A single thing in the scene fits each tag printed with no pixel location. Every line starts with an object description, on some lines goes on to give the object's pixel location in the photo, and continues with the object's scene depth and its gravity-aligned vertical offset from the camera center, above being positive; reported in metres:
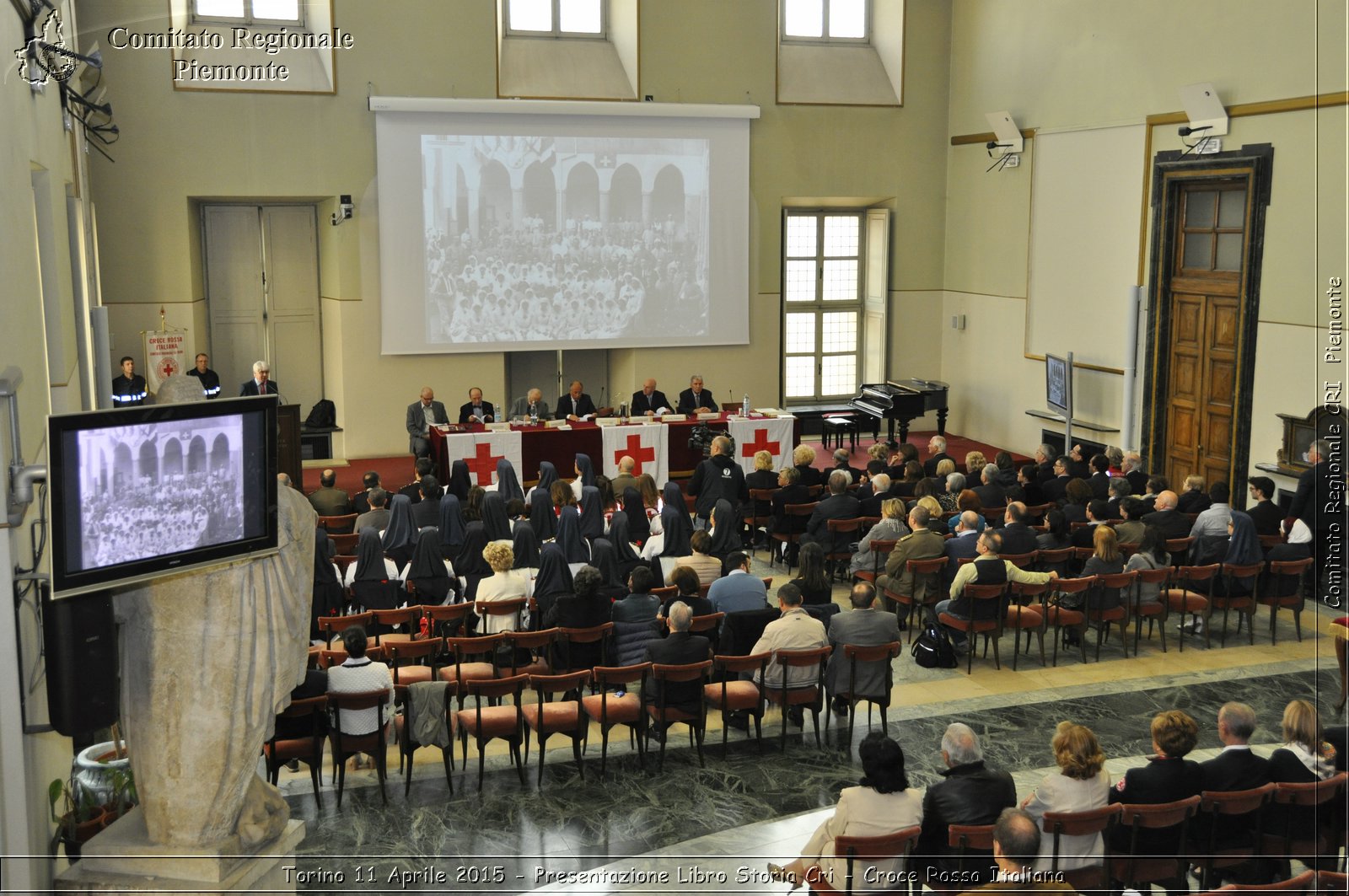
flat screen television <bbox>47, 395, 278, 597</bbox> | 3.75 -0.57
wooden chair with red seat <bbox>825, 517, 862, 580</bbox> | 10.50 -1.93
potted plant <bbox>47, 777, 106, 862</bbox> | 5.09 -2.15
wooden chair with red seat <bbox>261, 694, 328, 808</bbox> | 6.48 -2.34
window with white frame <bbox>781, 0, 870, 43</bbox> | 17.23 +4.19
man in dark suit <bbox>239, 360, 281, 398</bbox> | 13.90 -0.85
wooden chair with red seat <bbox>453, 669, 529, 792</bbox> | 6.79 -2.34
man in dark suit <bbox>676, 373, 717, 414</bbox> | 15.10 -1.08
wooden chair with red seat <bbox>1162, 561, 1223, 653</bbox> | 8.99 -2.16
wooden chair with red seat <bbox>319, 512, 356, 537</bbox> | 10.54 -1.84
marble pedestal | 4.23 -1.96
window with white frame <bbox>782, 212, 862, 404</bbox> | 18.03 +0.14
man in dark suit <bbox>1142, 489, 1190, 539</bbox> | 9.87 -1.68
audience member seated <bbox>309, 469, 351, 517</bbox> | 10.70 -1.66
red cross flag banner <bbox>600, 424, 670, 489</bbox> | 13.57 -1.52
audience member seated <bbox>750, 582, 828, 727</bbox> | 7.33 -1.96
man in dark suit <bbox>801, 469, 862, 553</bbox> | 10.55 -1.77
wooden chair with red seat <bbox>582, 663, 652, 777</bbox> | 6.95 -2.31
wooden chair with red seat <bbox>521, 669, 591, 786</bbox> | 6.89 -2.31
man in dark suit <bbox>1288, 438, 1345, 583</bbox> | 9.94 -1.56
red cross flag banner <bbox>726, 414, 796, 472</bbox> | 14.05 -1.46
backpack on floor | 8.90 -2.48
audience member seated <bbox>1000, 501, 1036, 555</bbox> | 9.30 -1.70
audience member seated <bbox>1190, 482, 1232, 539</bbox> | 9.63 -1.66
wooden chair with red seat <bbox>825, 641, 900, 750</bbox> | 7.31 -2.15
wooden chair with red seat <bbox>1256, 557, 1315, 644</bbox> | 9.09 -2.11
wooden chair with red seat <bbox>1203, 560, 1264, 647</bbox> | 9.13 -2.19
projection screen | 15.52 +1.18
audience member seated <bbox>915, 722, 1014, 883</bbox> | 5.22 -2.11
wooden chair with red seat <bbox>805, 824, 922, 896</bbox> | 4.98 -2.23
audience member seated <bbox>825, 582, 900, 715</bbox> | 7.44 -1.99
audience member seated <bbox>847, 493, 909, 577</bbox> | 9.79 -1.77
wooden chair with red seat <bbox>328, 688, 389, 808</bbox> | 6.56 -2.34
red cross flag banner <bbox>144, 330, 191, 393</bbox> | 14.74 -0.50
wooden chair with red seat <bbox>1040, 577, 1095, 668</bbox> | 8.77 -2.20
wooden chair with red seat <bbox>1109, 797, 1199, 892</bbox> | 5.31 -2.42
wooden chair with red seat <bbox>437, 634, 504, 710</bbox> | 7.41 -2.19
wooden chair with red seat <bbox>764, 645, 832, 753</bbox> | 7.25 -2.30
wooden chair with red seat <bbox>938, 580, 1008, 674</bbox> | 8.53 -2.19
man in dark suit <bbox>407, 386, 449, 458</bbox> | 13.98 -1.19
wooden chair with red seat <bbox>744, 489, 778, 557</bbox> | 11.60 -1.86
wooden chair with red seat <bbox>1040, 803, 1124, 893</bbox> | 5.18 -2.23
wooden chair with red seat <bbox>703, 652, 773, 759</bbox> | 7.19 -2.31
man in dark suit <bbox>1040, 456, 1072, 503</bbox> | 11.20 -1.61
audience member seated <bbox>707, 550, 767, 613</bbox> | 8.16 -1.89
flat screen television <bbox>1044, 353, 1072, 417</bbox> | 14.66 -0.87
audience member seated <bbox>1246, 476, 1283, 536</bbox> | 9.88 -1.63
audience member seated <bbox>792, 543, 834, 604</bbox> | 8.22 -1.80
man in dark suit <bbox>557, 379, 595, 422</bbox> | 14.28 -1.08
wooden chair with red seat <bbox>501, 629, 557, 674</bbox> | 7.48 -2.22
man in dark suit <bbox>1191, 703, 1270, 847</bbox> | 5.47 -2.06
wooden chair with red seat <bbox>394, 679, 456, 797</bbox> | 6.79 -2.34
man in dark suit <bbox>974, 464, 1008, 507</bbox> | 10.80 -1.62
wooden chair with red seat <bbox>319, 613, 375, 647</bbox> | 7.90 -2.02
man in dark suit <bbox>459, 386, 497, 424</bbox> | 13.95 -1.15
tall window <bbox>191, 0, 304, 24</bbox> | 15.04 +3.79
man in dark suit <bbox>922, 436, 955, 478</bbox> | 12.19 -1.39
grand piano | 16.19 -1.19
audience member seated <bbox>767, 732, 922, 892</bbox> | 5.07 -2.13
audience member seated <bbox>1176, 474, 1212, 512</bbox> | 10.27 -1.58
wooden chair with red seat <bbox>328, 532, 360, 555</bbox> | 10.02 -1.90
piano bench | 16.33 -1.54
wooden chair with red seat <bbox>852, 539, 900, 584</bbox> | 9.76 -1.98
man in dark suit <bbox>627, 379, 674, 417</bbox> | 14.92 -1.08
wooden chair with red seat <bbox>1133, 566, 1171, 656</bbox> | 8.91 -2.19
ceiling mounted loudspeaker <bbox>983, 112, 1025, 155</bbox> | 15.82 +2.37
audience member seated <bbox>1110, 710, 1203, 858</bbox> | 5.38 -2.07
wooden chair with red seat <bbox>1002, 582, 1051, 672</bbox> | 8.68 -2.20
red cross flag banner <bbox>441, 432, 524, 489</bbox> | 13.07 -1.51
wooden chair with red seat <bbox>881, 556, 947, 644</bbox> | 9.14 -2.08
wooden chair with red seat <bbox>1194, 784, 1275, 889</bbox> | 5.39 -2.35
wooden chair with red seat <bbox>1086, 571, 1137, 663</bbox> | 8.78 -2.18
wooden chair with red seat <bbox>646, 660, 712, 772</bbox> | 6.96 -2.29
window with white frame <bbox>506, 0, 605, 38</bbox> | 16.12 +3.96
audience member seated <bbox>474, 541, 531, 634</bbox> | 8.29 -1.85
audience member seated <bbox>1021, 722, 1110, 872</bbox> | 5.27 -2.09
